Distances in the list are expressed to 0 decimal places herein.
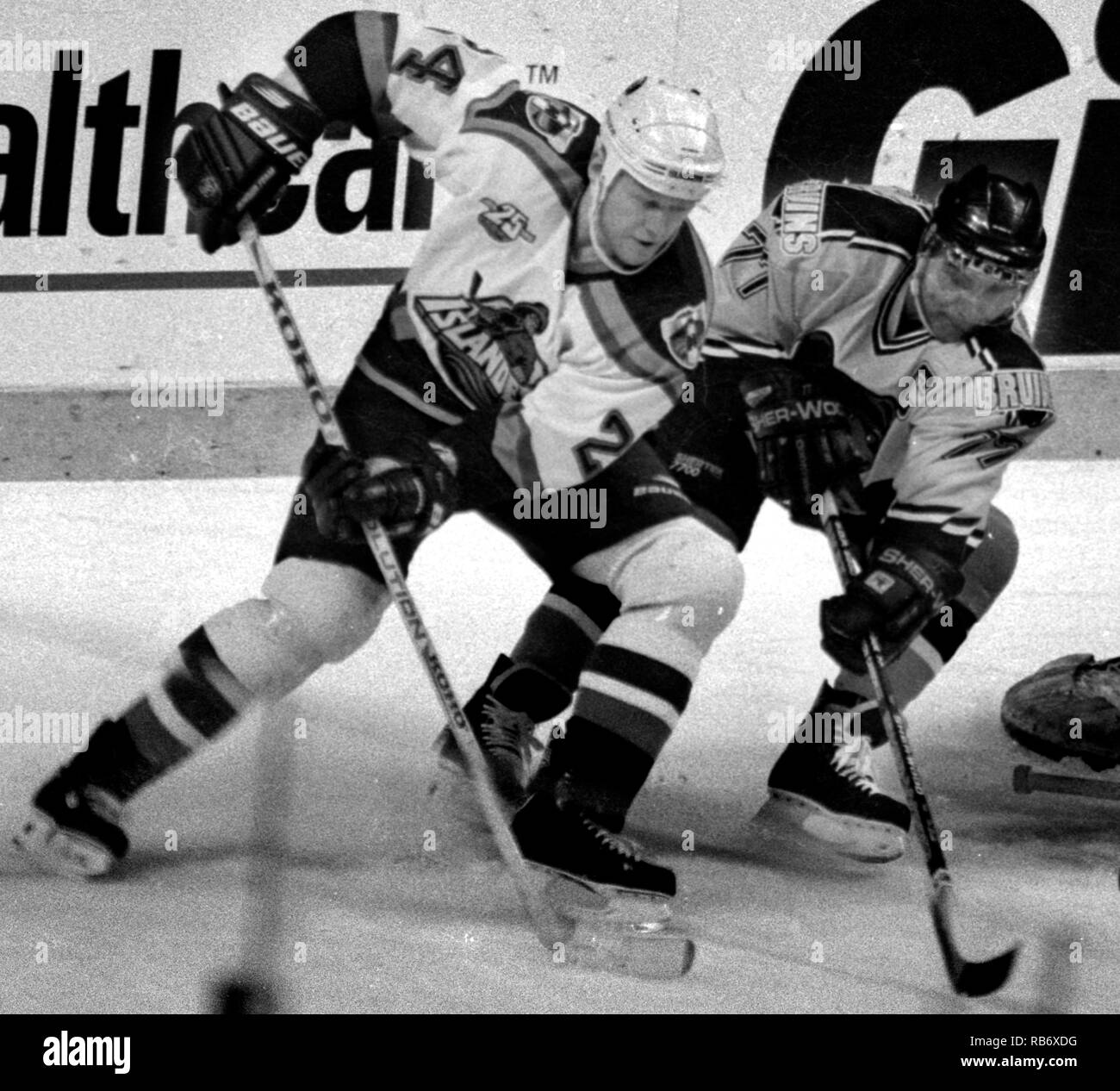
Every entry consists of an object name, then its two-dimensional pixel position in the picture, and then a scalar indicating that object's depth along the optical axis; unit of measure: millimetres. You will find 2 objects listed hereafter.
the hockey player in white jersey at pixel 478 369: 4812
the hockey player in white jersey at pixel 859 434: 5145
